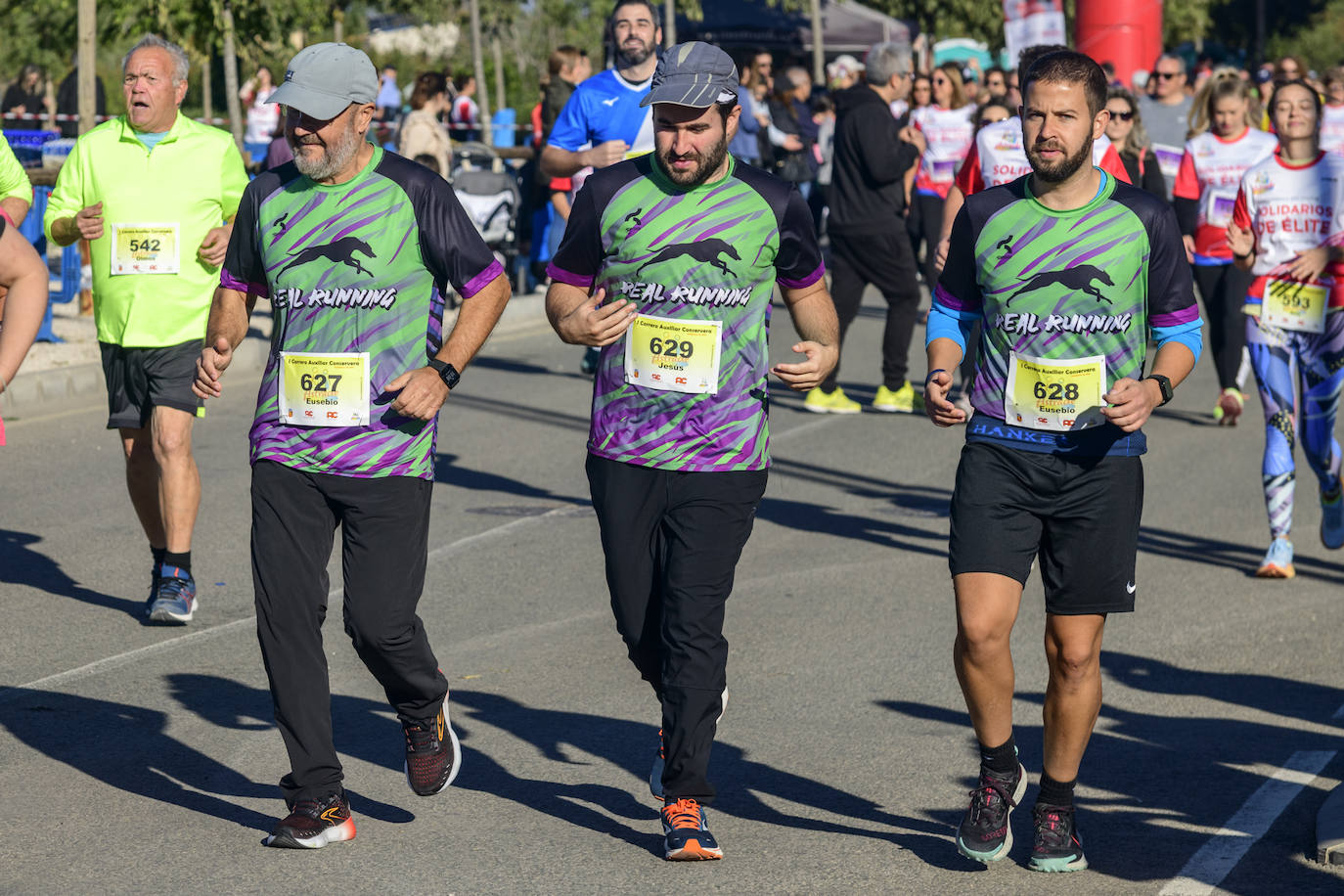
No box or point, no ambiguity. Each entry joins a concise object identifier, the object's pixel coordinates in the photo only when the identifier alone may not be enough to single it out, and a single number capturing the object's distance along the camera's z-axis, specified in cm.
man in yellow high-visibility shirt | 1228
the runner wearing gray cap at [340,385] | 808
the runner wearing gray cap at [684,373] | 809
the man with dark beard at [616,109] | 1625
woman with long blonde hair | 1846
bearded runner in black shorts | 788
